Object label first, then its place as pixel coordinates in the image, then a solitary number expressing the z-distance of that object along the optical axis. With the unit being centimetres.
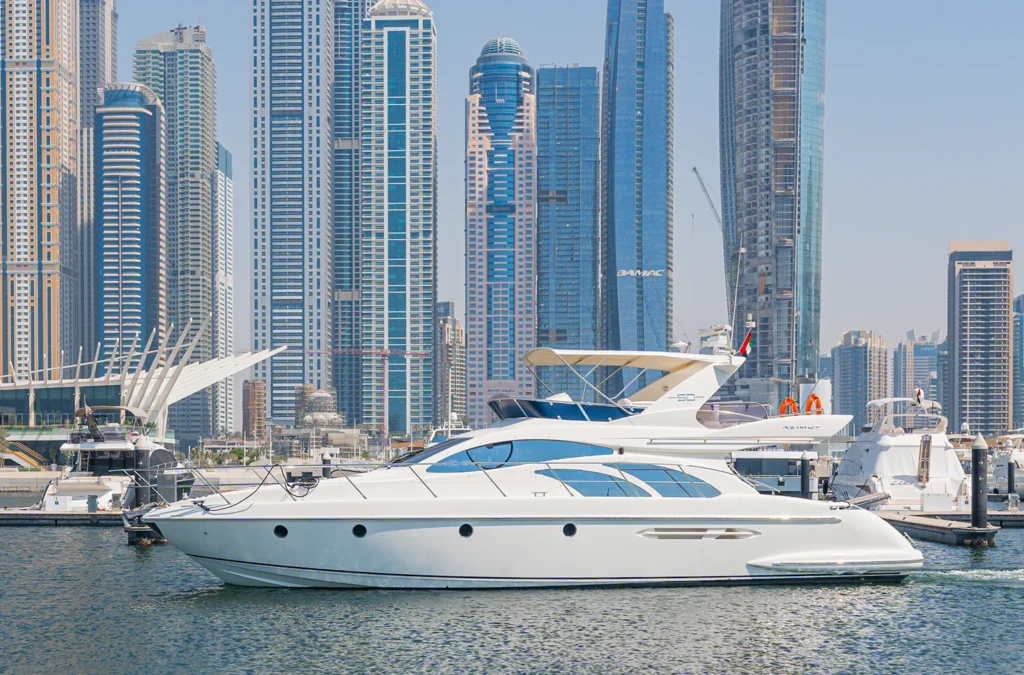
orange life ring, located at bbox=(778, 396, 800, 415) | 3698
